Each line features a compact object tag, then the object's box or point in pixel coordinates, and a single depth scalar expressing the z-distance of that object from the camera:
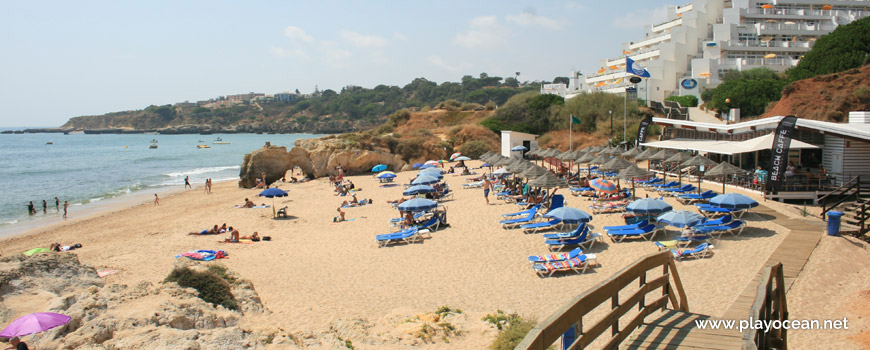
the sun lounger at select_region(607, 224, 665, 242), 13.72
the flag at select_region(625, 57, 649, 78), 40.25
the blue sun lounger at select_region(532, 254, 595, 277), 11.39
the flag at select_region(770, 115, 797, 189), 16.14
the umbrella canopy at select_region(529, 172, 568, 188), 16.77
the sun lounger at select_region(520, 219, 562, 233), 15.34
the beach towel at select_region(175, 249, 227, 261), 14.53
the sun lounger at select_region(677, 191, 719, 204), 17.67
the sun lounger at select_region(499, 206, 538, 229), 16.28
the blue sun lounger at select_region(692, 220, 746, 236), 13.10
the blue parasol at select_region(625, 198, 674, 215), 14.00
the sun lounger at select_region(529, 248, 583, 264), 11.77
